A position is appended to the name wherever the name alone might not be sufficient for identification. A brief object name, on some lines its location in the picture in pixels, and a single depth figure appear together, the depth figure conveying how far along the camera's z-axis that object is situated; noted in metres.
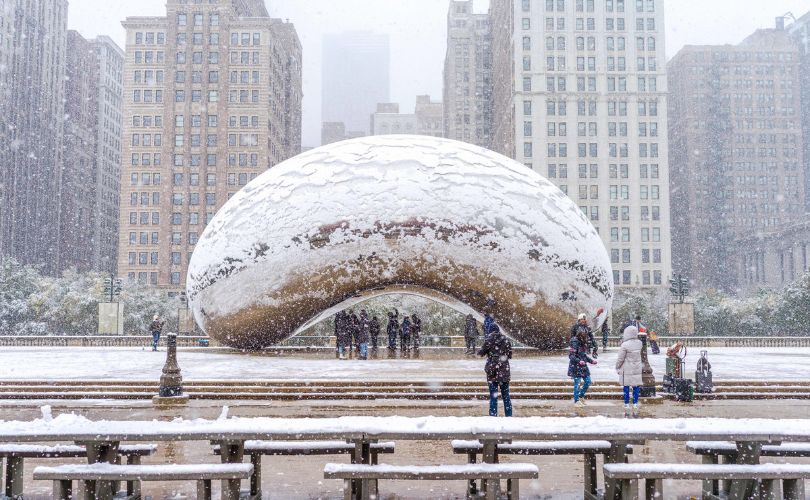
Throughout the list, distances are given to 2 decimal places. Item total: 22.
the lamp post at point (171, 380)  11.62
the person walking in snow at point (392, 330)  21.75
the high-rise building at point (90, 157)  125.44
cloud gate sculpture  17.98
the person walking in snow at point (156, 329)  24.56
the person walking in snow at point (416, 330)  21.42
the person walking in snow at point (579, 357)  10.46
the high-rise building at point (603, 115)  90.50
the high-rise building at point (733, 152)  125.81
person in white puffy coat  10.50
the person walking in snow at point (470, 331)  20.77
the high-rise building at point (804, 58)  149.38
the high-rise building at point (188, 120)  95.75
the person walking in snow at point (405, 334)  21.47
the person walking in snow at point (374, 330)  20.73
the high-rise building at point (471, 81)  141.38
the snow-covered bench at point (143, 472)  4.98
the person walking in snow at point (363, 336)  18.95
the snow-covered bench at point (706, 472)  5.03
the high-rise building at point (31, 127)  108.12
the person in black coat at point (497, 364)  9.22
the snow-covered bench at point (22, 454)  5.50
